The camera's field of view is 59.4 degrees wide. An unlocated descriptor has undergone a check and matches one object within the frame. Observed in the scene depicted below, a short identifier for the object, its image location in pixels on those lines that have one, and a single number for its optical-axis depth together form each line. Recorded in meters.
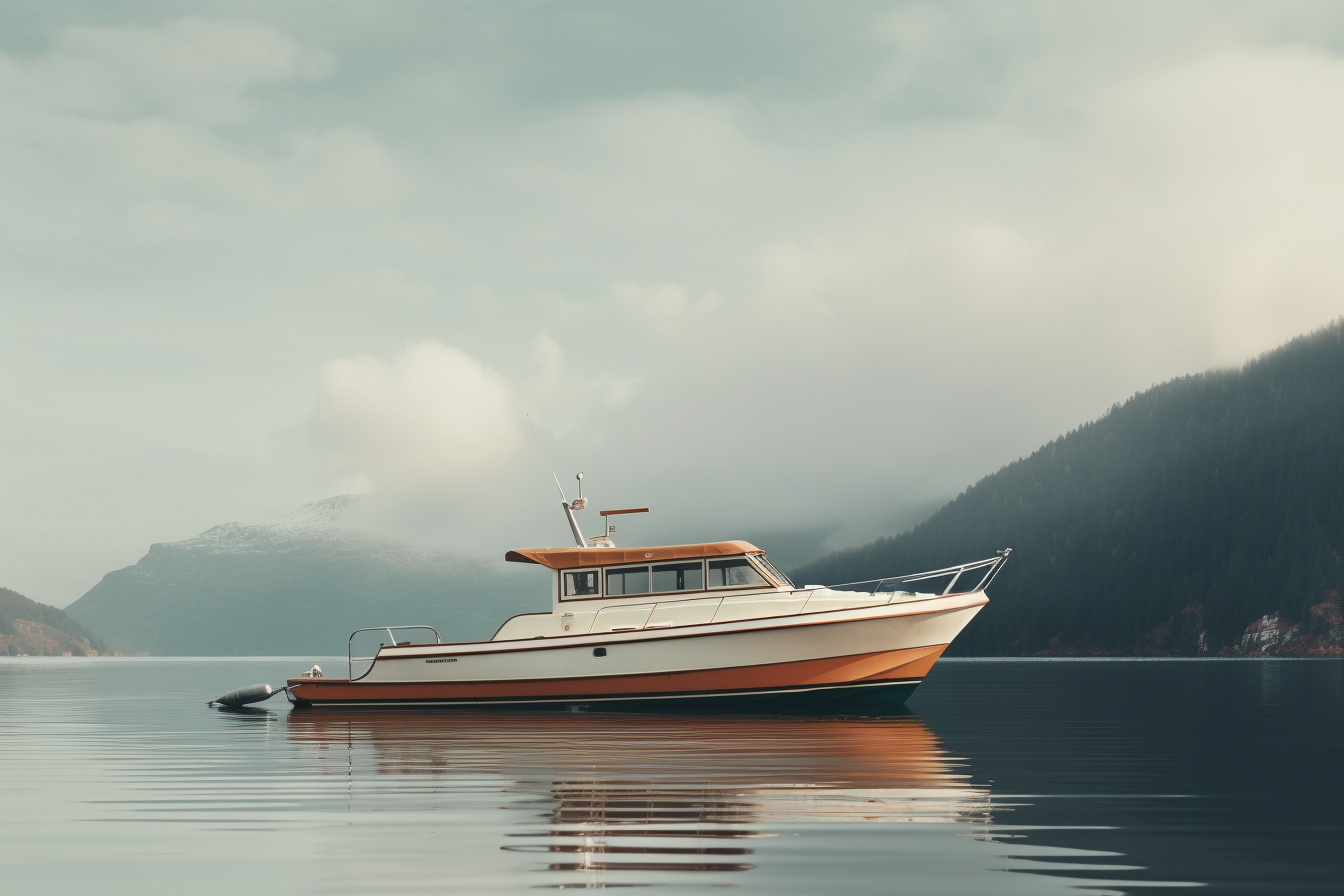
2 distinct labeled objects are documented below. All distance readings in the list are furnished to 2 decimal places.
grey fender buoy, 36.78
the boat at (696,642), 30.58
